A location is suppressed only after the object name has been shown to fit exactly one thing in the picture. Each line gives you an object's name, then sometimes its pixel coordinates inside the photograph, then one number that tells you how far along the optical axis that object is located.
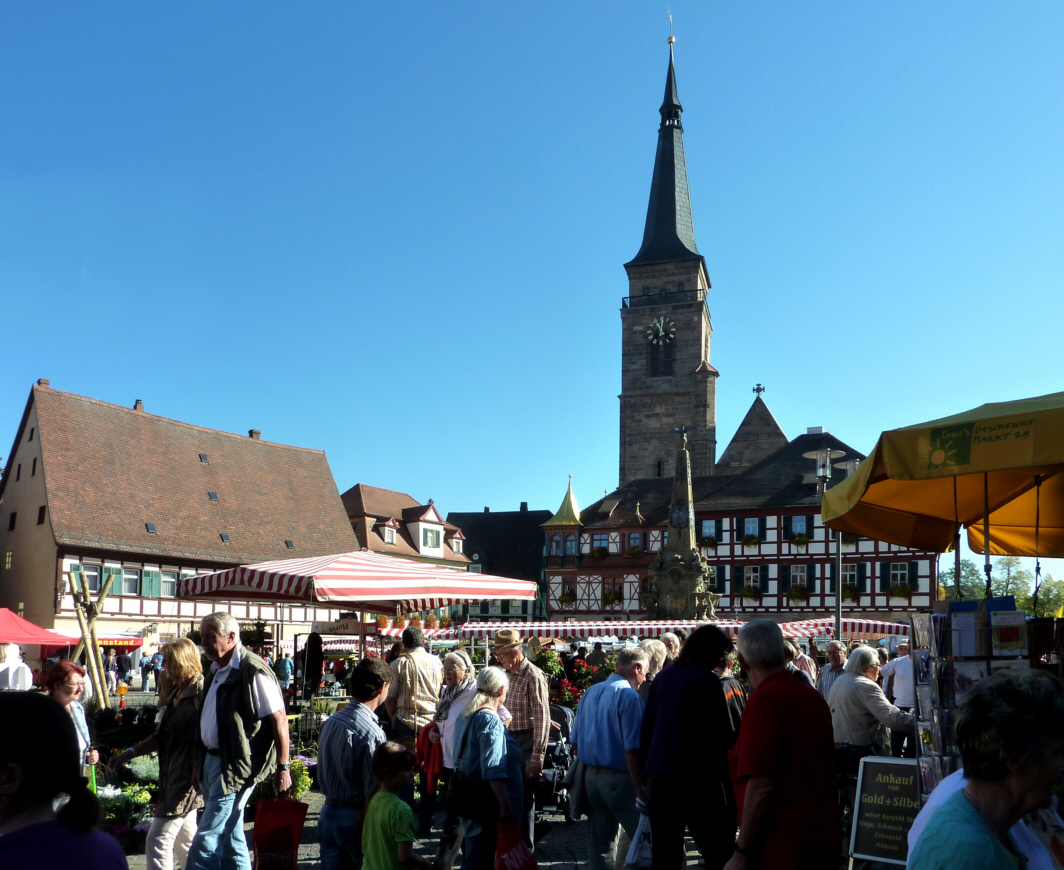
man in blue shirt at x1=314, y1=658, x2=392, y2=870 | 5.39
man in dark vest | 5.49
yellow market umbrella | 4.54
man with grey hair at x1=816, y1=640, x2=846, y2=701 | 10.15
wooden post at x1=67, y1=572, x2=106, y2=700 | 14.94
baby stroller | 9.54
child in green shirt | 4.82
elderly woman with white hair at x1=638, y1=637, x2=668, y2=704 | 7.72
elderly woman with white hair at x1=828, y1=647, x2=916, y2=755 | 7.32
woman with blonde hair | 5.64
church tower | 60.62
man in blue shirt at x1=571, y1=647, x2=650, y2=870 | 6.02
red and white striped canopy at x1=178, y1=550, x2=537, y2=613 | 10.17
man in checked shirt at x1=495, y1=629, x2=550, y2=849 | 7.10
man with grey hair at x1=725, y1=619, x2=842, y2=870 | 3.92
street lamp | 20.72
